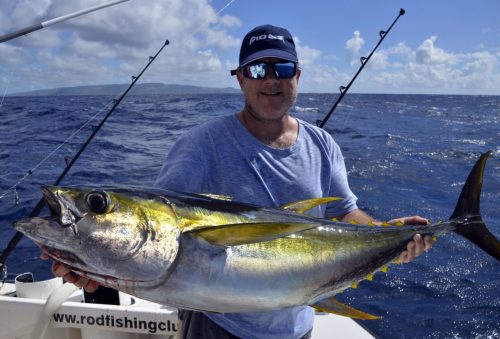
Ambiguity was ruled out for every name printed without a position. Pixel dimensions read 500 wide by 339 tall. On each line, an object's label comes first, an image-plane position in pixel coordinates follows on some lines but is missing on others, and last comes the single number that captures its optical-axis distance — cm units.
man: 198
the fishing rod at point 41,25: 322
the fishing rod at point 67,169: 359
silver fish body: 143
